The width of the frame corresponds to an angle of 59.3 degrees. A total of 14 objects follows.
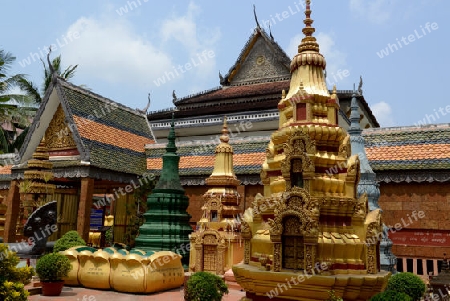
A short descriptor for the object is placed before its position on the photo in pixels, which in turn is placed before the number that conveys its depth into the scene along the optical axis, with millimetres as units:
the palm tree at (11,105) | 24109
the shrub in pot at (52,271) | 10680
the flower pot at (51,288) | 10836
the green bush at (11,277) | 7031
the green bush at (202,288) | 8453
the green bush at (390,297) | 6371
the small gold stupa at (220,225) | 14586
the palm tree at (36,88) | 29195
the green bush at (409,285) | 10125
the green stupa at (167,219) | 15708
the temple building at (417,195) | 14703
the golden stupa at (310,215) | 7547
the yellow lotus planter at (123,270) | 11914
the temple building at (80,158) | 16719
